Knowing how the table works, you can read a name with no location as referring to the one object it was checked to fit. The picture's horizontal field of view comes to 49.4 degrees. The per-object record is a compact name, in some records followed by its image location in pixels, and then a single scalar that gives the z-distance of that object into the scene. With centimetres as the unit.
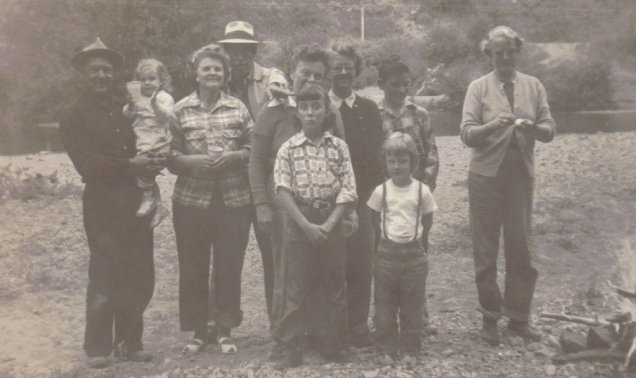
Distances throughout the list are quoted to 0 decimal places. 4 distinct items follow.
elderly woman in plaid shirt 441
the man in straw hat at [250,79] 481
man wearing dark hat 427
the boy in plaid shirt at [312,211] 412
